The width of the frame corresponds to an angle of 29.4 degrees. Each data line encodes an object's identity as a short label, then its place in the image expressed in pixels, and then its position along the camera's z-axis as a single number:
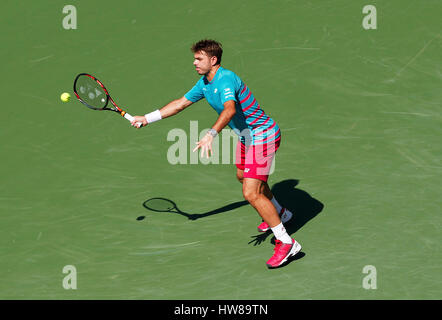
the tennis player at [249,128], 10.10
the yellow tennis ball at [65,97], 11.21
